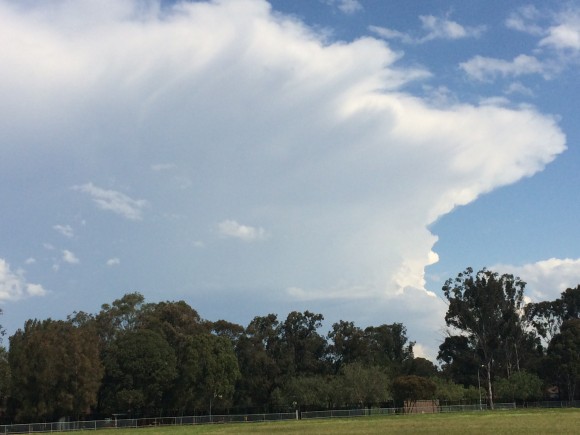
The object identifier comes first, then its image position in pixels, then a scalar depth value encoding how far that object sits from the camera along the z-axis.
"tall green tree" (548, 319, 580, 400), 102.88
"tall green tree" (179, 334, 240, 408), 80.50
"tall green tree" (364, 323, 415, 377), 124.19
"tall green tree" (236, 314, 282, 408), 95.81
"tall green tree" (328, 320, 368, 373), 107.06
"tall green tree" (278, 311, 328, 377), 100.69
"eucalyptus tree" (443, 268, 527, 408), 112.81
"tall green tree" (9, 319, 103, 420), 67.56
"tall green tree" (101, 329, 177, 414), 74.31
